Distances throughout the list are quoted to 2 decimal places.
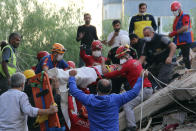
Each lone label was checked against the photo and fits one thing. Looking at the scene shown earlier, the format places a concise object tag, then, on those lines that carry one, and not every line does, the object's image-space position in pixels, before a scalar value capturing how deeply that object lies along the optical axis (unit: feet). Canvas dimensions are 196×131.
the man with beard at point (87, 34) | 75.20
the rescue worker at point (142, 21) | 70.38
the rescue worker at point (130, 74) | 51.76
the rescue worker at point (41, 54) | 67.97
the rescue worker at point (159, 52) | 58.59
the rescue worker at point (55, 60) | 56.18
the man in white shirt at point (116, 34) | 69.00
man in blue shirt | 39.19
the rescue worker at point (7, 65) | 56.34
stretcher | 42.70
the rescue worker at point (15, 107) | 38.66
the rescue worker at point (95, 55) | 58.95
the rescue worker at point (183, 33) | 64.90
